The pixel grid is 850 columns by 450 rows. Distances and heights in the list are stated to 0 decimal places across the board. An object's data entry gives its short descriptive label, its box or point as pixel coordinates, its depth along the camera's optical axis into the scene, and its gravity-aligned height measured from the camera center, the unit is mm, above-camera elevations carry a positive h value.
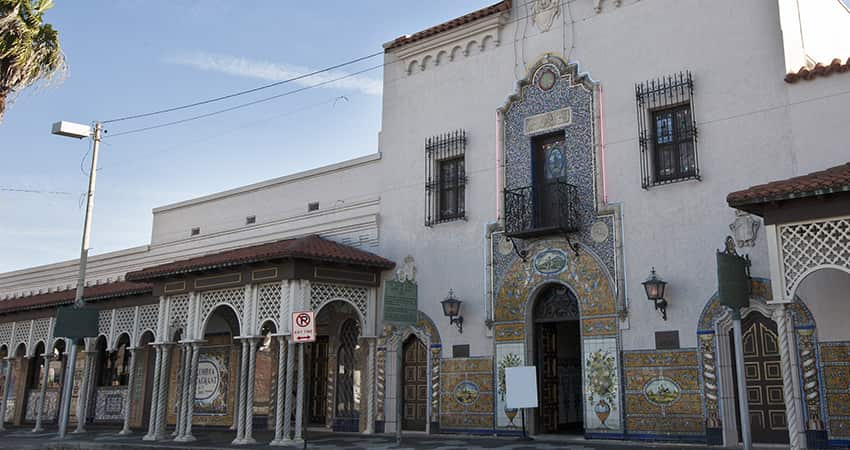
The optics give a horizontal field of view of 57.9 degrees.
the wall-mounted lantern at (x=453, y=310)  15711 +1819
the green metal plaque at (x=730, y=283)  10281 +1585
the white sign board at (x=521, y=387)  13021 +247
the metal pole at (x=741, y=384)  9773 +256
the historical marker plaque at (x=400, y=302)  13422 +1701
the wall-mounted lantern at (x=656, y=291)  12945 +1847
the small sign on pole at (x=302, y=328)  11727 +1073
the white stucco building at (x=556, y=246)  12016 +2769
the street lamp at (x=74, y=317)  17141 +1763
